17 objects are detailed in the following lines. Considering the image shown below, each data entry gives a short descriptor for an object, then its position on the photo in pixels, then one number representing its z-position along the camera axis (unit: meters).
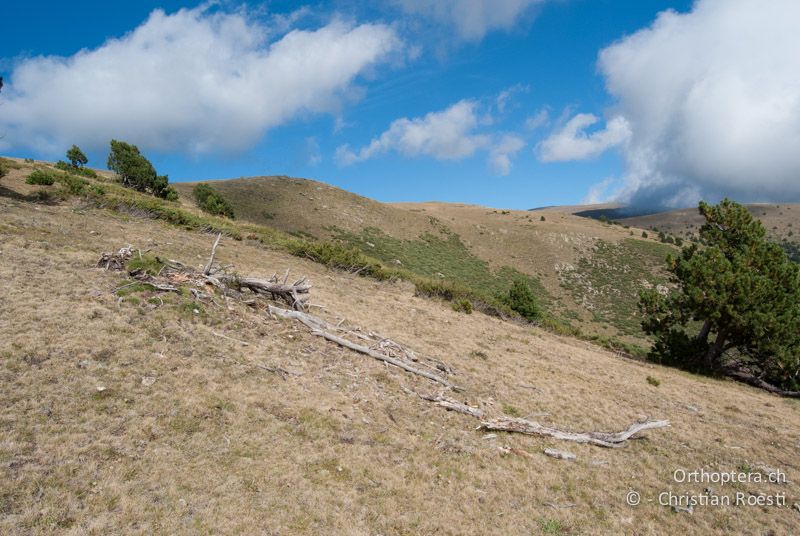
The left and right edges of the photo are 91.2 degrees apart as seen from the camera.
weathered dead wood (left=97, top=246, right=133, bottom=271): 13.08
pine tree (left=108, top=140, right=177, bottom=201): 39.00
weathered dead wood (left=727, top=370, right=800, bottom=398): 19.42
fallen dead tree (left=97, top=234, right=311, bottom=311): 12.51
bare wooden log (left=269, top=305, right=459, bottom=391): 12.20
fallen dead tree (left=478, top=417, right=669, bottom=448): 10.34
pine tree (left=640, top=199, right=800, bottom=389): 19.03
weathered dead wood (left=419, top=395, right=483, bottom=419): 10.77
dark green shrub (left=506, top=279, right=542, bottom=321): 28.14
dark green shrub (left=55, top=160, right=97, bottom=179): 37.56
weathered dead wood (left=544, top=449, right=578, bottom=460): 9.56
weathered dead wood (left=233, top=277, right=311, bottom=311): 13.84
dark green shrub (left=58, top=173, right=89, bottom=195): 24.48
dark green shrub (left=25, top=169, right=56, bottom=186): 24.09
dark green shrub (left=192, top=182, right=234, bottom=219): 41.53
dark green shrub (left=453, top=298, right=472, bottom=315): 21.82
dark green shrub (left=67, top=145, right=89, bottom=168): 43.81
